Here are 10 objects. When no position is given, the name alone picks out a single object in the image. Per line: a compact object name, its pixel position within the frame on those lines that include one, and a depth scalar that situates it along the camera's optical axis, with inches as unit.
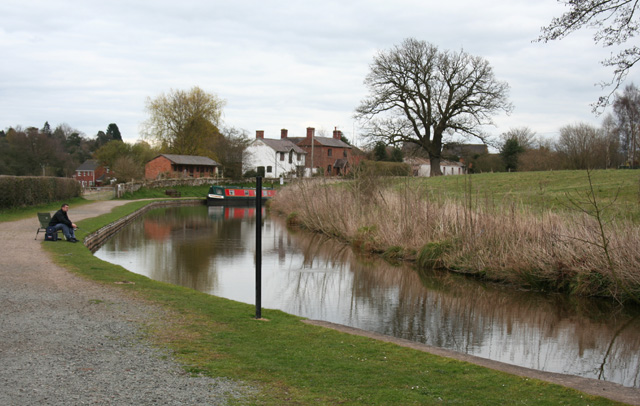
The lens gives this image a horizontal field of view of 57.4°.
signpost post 307.9
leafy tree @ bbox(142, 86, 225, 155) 2974.9
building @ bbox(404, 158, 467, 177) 2999.5
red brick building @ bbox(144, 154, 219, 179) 2679.6
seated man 698.2
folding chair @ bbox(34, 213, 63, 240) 716.0
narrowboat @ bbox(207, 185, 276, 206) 2112.5
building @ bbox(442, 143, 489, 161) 1646.8
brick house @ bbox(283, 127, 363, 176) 3160.2
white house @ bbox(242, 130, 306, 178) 3009.1
